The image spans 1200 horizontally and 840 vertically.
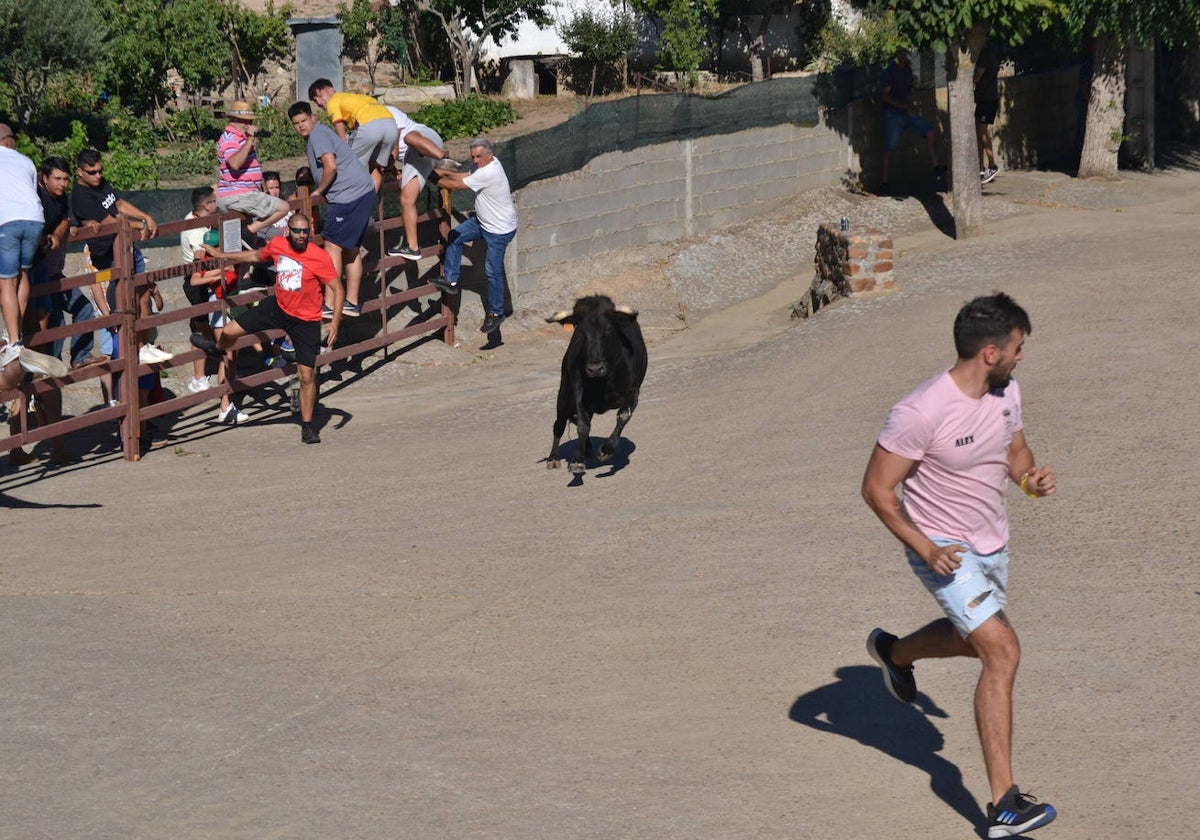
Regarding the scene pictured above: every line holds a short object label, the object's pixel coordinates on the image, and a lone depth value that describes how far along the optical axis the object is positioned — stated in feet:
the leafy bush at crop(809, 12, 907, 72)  109.60
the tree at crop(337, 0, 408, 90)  121.60
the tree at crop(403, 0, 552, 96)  119.03
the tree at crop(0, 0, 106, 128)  98.99
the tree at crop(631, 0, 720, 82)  114.93
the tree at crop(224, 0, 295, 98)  117.70
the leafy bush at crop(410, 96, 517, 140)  108.99
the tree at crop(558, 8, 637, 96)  118.42
